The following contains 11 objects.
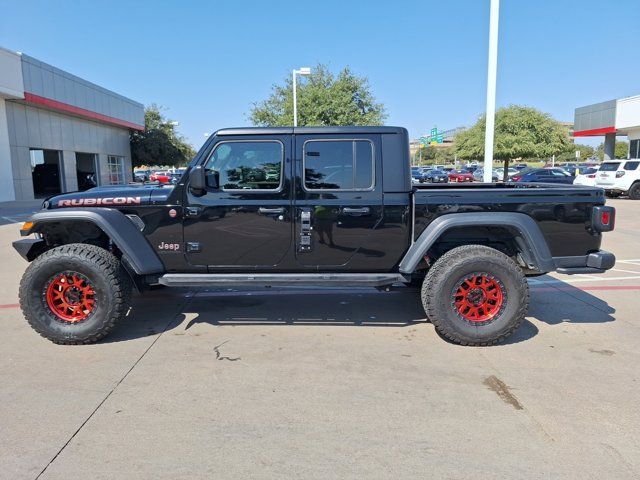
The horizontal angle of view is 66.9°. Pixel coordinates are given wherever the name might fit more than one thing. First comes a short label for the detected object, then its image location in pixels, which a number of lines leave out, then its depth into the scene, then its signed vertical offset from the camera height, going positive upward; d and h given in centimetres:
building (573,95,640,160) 2908 +295
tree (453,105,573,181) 3225 +234
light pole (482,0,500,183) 944 +172
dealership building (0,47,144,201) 2209 +254
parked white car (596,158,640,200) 2056 -39
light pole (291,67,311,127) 2250 +469
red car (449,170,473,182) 4125 -59
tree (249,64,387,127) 2731 +399
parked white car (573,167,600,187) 2169 -44
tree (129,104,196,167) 3816 +246
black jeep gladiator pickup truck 445 -56
